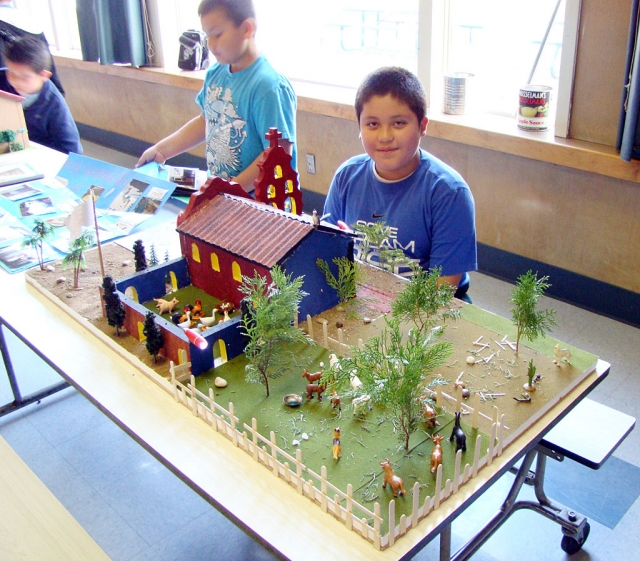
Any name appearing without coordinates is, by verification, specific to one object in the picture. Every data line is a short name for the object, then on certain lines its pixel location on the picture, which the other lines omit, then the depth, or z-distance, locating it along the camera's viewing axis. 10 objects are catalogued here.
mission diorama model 1.22
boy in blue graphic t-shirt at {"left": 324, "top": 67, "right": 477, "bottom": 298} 1.94
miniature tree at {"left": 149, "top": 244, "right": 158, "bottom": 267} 1.99
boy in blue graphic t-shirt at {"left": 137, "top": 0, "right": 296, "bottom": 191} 2.46
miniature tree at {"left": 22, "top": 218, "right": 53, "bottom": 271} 2.10
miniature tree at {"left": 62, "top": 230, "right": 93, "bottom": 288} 1.97
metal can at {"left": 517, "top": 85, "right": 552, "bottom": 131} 3.16
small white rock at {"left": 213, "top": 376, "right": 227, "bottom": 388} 1.49
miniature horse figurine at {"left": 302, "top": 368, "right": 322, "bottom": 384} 1.46
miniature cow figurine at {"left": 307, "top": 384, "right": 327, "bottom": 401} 1.43
